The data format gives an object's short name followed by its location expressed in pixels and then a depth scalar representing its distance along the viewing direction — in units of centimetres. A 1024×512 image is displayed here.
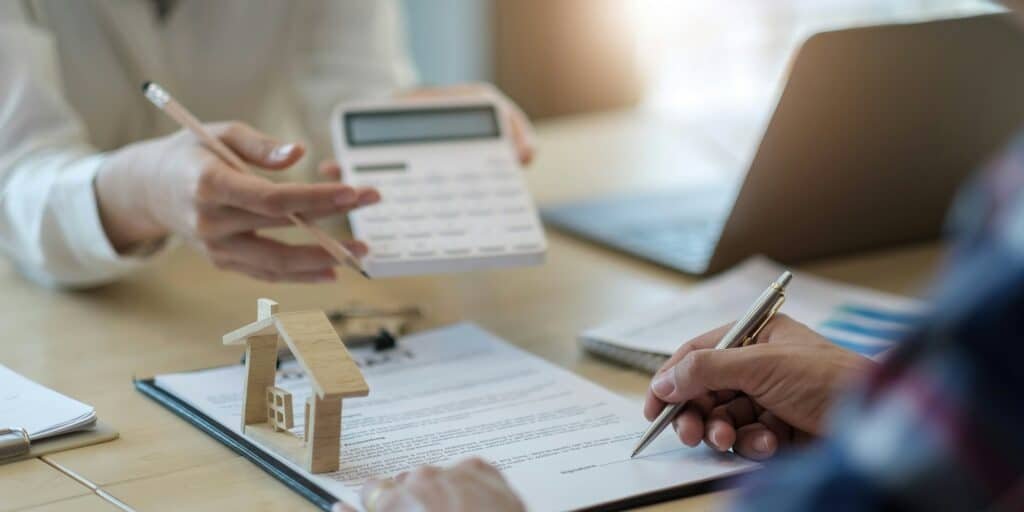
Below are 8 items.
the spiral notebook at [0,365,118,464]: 133
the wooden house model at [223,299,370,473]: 126
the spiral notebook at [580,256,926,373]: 151
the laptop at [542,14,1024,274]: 165
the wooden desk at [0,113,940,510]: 130
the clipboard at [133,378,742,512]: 126
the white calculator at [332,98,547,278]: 155
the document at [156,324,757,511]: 129
